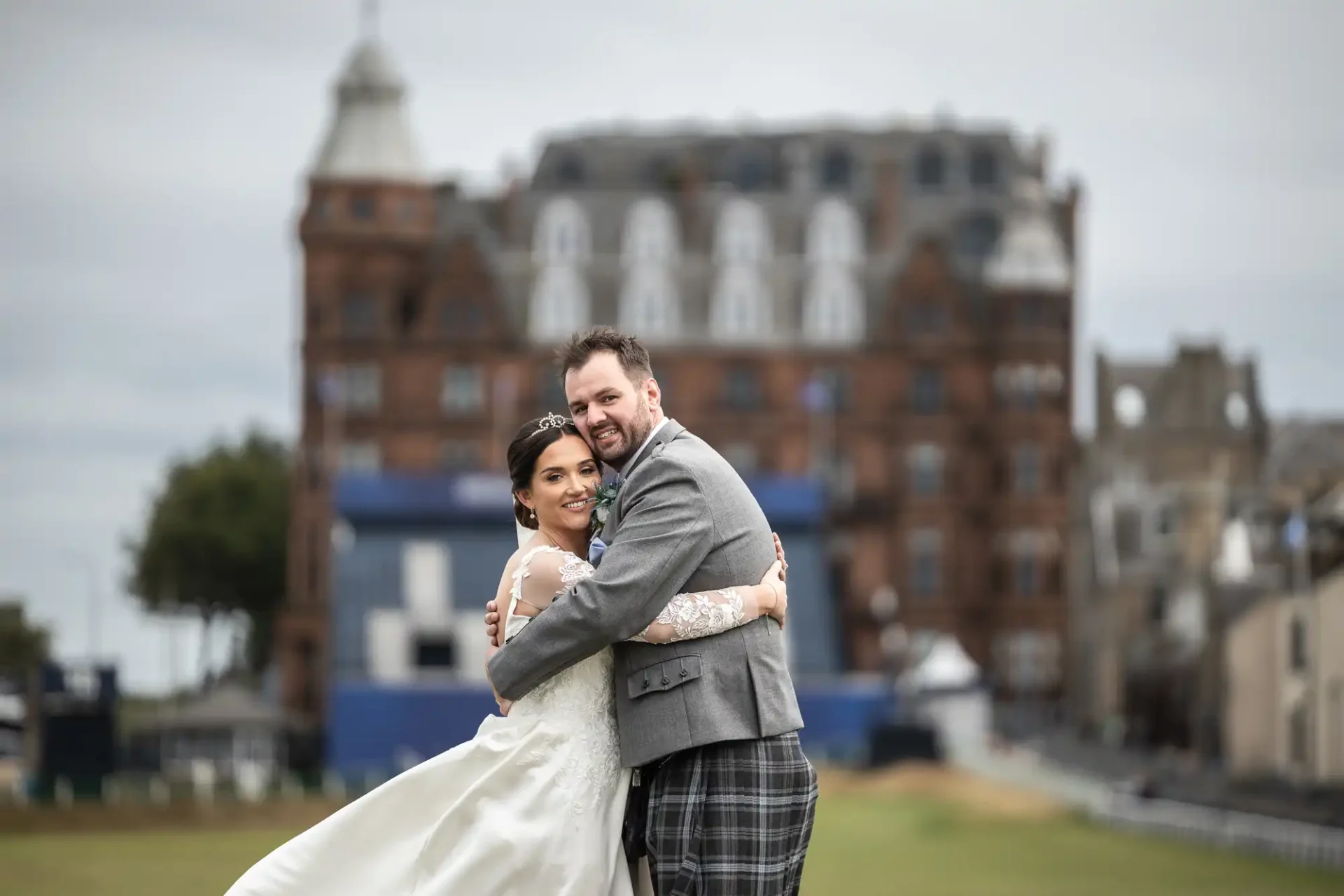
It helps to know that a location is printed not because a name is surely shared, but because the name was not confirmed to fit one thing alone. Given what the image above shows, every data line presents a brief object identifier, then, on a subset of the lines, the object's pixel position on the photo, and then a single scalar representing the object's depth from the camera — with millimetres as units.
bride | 8266
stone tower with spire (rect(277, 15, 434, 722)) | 77875
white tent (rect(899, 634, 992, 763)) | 62625
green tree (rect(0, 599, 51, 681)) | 64938
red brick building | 78625
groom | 8109
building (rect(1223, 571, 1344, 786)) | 47094
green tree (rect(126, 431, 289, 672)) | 99000
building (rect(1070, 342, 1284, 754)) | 71000
